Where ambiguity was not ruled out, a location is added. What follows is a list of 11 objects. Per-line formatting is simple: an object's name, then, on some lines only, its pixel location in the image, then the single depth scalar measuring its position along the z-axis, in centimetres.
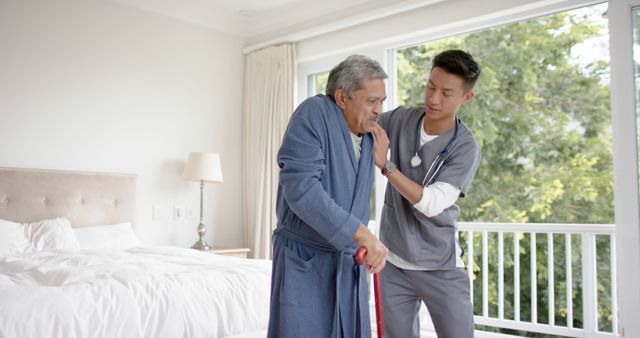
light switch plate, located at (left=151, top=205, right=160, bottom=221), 470
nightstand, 466
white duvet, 197
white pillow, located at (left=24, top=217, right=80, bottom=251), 352
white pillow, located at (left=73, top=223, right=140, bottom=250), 385
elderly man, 150
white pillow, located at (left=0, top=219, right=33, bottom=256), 331
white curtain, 507
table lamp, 464
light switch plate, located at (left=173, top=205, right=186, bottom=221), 486
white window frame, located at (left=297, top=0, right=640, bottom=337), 308
